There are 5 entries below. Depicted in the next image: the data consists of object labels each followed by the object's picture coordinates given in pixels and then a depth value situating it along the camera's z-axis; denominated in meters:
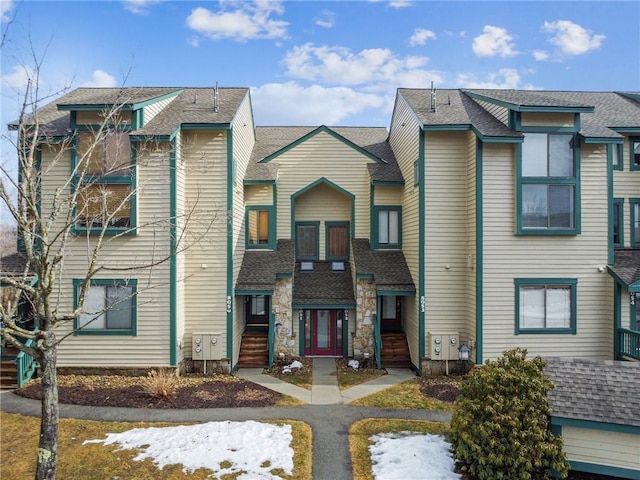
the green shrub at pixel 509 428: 7.29
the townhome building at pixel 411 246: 13.04
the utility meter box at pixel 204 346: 13.74
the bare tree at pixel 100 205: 12.72
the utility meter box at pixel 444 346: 13.80
